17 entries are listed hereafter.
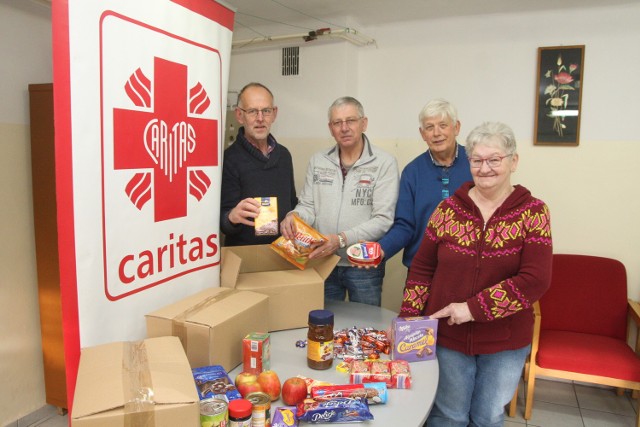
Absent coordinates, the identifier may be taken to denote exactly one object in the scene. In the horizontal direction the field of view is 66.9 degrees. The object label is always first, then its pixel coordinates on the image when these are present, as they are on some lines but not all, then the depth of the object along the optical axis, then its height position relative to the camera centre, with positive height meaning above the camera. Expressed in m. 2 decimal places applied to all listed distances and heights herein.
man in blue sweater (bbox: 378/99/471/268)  2.16 -0.04
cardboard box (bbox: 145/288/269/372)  1.43 -0.49
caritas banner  1.32 +0.02
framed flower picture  3.03 +0.48
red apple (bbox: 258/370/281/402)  1.32 -0.60
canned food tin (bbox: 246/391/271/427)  1.16 -0.59
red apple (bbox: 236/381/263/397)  1.28 -0.59
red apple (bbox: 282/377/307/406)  1.30 -0.61
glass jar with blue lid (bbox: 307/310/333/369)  1.48 -0.53
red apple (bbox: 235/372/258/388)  1.32 -0.58
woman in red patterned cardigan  1.57 -0.37
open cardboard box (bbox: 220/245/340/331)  1.84 -0.45
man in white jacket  2.22 -0.13
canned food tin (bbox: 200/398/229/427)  1.08 -0.56
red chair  2.62 -0.96
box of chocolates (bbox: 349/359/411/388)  1.41 -0.61
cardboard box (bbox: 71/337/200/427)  0.99 -0.50
